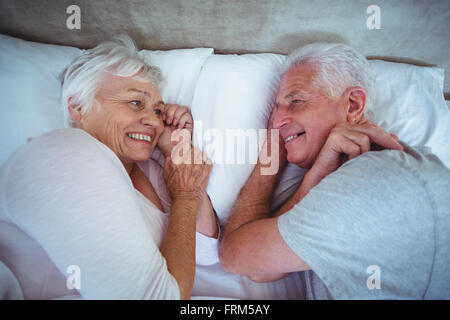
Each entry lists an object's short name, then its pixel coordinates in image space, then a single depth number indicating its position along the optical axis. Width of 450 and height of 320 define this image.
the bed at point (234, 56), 0.77
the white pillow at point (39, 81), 0.66
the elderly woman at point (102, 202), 0.46
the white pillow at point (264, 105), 0.82
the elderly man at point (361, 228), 0.47
